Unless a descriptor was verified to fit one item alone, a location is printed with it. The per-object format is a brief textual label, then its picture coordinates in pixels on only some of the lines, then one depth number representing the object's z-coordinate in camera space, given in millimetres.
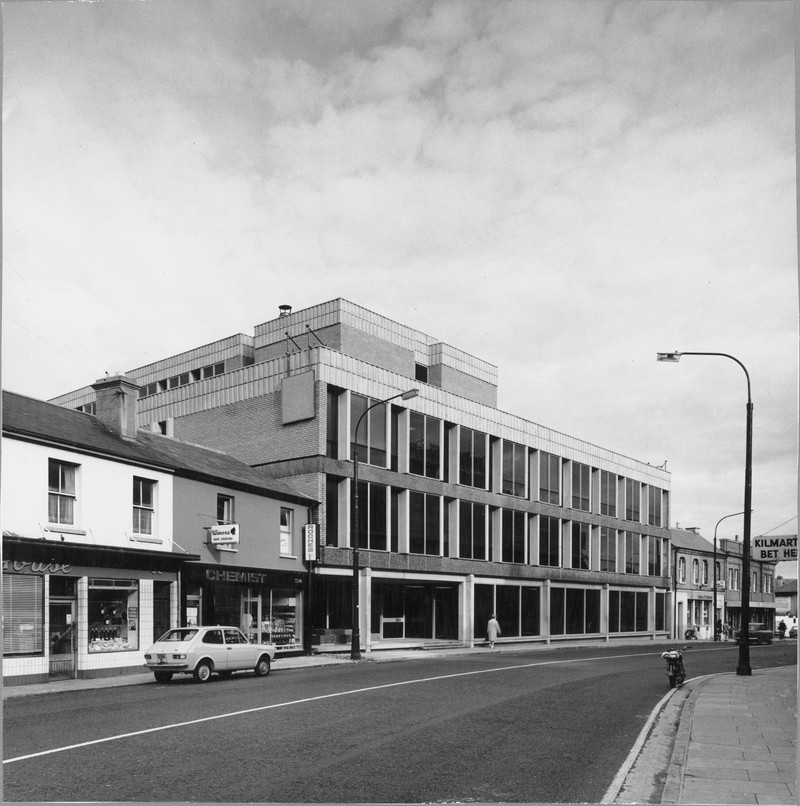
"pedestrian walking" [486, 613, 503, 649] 40125
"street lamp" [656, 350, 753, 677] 19098
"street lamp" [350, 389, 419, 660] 29219
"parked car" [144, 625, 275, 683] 19641
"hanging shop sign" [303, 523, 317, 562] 31938
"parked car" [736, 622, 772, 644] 49188
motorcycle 19219
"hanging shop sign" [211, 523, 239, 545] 25125
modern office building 34812
